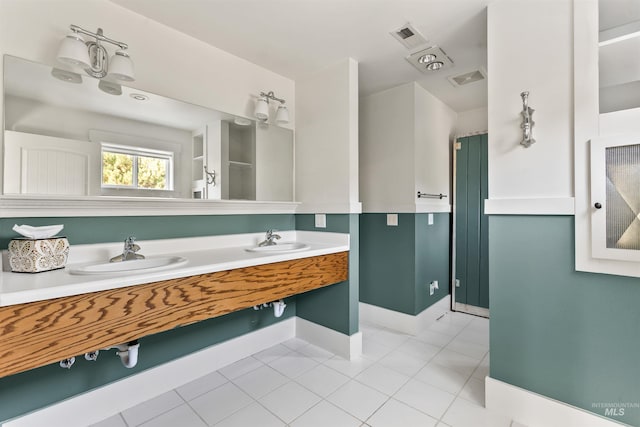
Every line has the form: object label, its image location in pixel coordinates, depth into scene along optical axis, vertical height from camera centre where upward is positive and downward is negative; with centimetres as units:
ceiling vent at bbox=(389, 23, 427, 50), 187 +119
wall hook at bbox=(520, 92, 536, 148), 150 +47
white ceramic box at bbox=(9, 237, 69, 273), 121 -17
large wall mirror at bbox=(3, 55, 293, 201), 135 +41
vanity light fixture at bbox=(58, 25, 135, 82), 139 +80
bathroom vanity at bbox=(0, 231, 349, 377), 99 -34
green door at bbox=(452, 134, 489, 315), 308 -16
